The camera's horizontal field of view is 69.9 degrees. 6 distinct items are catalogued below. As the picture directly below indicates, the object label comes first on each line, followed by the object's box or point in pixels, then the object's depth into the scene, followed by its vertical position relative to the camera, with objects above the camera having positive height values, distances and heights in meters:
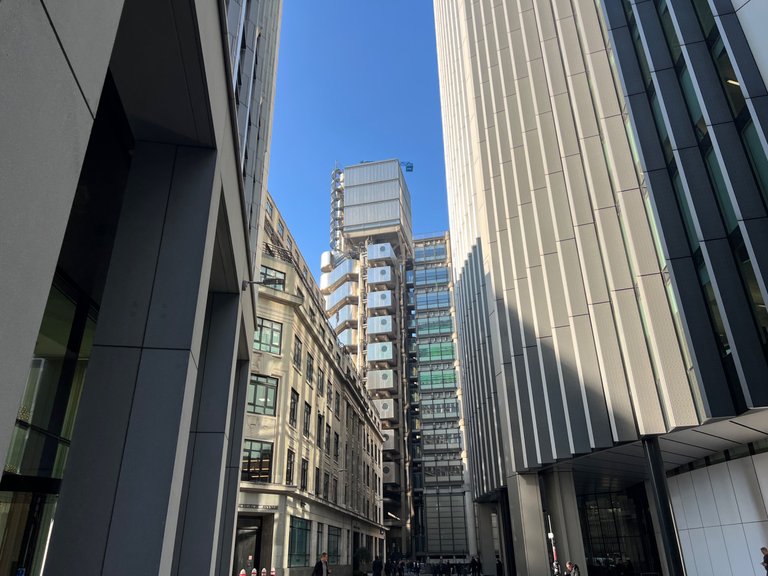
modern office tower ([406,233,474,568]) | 76.12 +18.57
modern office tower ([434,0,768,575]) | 14.67 +8.24
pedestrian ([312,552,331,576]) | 15.35 -0.50
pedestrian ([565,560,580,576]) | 18.98 -0.82
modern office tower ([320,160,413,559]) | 81.25 +38.18
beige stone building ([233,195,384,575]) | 27.28 +5.91
